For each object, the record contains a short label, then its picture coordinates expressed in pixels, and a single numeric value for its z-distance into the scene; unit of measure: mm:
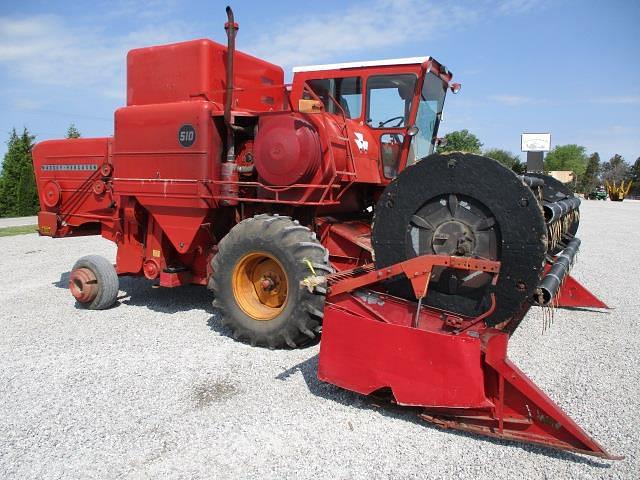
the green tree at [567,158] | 84988
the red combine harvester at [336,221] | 3156
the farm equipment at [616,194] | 48281
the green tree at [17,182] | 23406
